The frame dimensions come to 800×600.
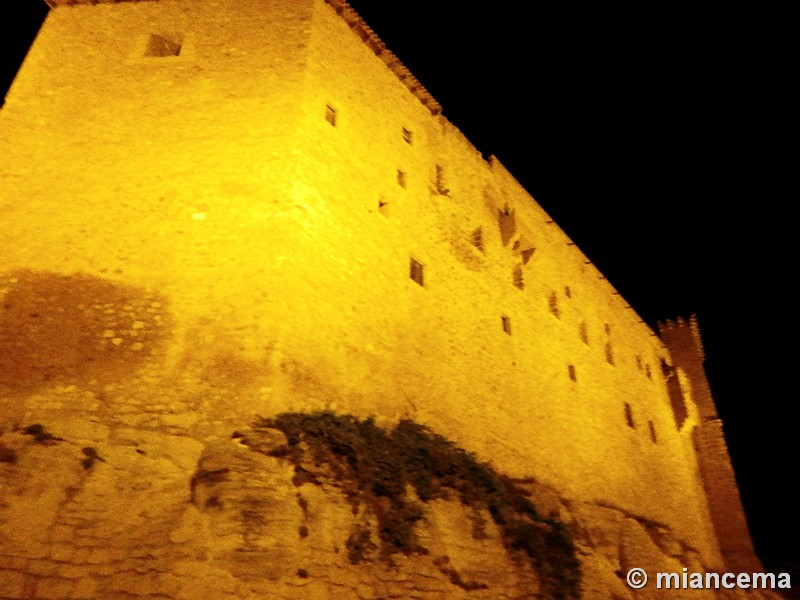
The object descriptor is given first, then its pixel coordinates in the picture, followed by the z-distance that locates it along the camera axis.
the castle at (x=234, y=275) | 7.09
